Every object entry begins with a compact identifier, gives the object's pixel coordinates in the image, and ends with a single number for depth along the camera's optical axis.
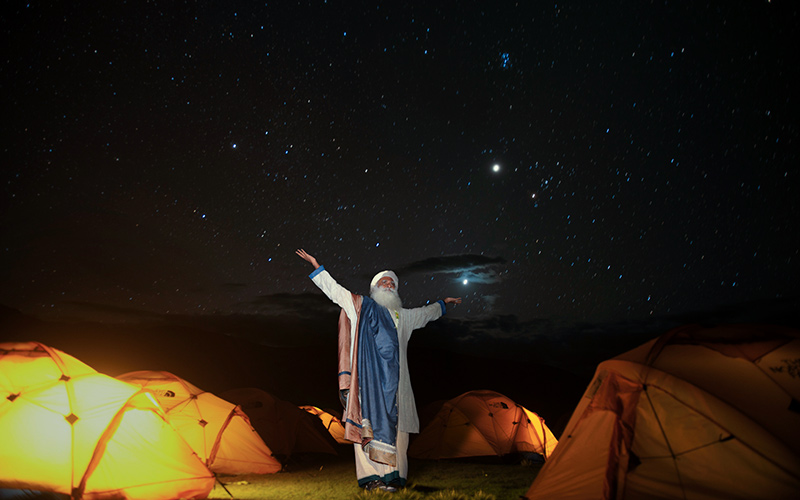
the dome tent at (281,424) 10.55
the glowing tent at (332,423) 14.43
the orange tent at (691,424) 3.93
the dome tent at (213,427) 8.32
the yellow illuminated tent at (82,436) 4.40
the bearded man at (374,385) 6.08
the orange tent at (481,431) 11.73
